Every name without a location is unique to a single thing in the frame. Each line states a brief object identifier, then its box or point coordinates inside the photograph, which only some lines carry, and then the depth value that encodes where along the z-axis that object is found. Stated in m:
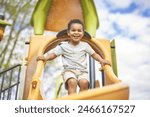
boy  1.72
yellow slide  1.46
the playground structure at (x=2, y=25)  2.01
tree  4.59
